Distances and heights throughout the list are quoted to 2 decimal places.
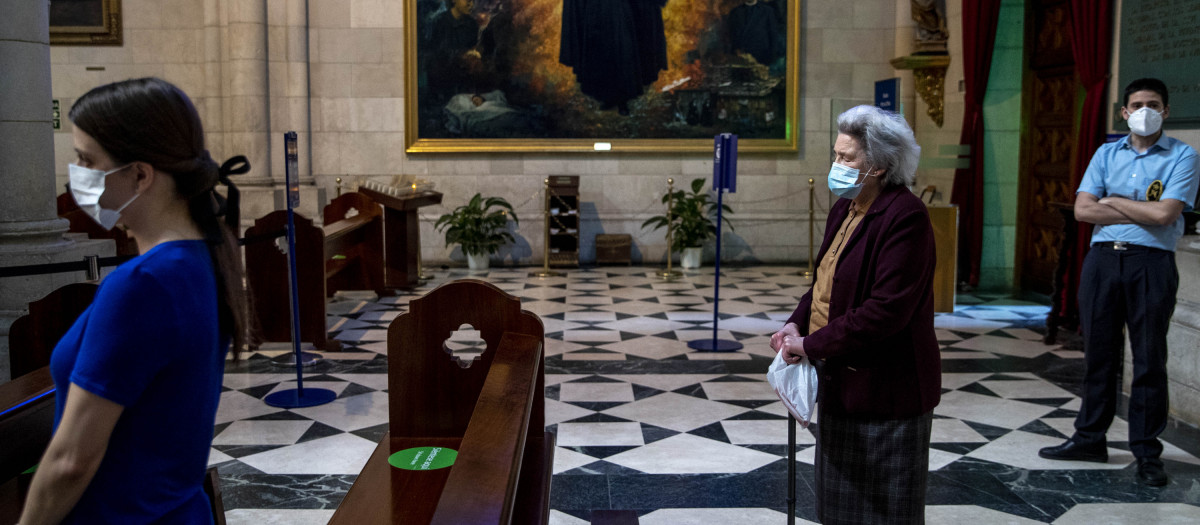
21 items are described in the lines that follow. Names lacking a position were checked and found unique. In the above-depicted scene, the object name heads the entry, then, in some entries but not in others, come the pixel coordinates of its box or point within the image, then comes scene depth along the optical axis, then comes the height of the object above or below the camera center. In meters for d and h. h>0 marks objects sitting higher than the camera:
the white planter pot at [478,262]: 12.52 -1.29
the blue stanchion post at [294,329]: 5.99 -1.07
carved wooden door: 9.55 +0.26
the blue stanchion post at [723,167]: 7.77 -0.04
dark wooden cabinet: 12.44 -0.74
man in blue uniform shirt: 4.43 -0.44
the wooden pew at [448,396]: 2.85 -0.77
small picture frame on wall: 12.50 +1.73
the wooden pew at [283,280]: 7.30 -0.91
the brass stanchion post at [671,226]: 11.72 -0.81
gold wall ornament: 11.62 +1.00
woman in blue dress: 1.53 -0.28
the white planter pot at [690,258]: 12.60 -1.24
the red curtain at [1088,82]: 7.96 +0.67
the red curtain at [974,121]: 10.41 +0.45
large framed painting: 12.61 +1.11
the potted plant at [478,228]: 12.24 -0.84
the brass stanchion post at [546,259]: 11.99 -1.21
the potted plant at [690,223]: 12.31 -0.77
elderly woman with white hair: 2.76 -0.52
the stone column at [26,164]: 5.21 -0.03
